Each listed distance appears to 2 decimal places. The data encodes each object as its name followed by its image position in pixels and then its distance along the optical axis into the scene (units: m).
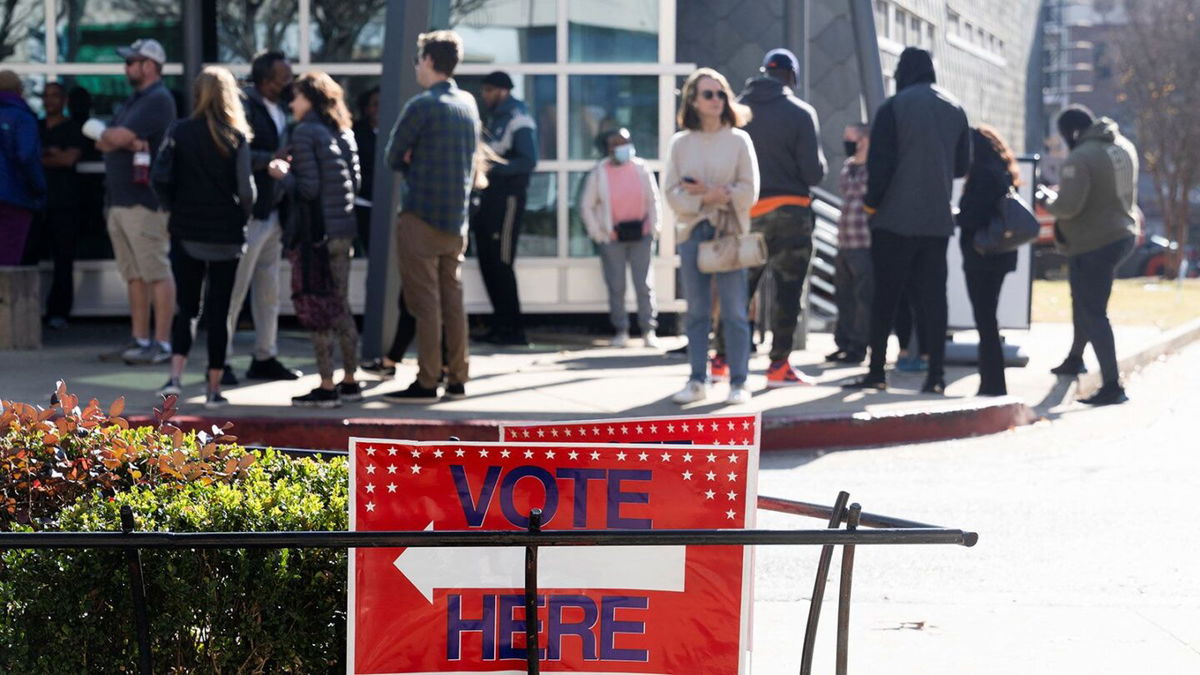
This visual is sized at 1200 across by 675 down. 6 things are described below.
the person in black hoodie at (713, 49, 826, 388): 10.10
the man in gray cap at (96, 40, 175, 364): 10.57
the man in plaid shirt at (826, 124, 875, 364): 11.92
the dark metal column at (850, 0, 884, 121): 12.95
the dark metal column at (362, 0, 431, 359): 10.64
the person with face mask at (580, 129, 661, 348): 12.58
